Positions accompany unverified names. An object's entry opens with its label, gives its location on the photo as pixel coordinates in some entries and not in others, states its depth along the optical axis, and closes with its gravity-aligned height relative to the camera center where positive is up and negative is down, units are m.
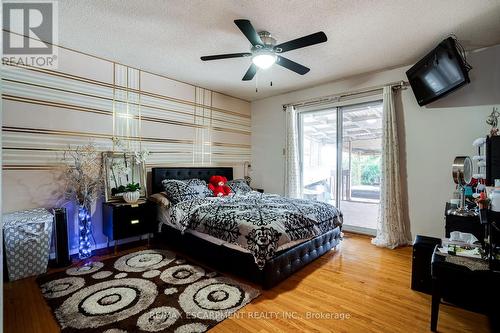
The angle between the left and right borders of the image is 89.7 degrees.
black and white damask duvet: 2.46 -0.62
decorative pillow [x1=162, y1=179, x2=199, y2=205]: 3.63 -0.38
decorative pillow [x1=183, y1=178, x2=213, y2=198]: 3.92 -0.34
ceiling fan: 2.31 +1.20
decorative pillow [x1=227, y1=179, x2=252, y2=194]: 4.49 -0.38
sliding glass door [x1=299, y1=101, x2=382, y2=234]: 4.31 +0.11
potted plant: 3.50 -0.40
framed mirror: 3.57 -0.13
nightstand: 3.35 -0.75
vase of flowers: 3.21 -0.28
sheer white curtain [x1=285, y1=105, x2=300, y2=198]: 4.96 +0.17
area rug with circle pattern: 1.98 -1.21
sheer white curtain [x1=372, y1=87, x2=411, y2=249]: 3.71 -0.40
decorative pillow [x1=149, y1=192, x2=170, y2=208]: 3.63 -0.50
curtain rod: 3.78 +1.23
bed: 2.48 -0.92
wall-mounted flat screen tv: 2.82 +1.15
